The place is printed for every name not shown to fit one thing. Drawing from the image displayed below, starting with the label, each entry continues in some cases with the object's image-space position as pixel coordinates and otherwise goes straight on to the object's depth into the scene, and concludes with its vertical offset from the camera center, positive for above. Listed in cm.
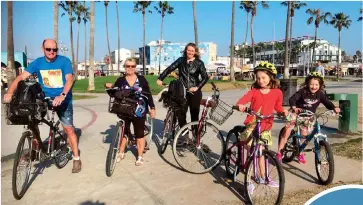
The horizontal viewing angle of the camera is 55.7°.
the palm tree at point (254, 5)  6003 +1275
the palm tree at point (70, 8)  5747 +1175
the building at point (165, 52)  12244 +930
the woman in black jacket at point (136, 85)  503 -13
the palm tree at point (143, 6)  6450 +1345
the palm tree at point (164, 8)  7050 +1444
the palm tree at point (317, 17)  5966 +1071
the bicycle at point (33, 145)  400 -89
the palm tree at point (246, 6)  6077 +1279
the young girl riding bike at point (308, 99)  497 -32
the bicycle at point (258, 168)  355 -97
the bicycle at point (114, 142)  468 -90
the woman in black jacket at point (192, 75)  567 +4
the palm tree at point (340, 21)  6425 +1069
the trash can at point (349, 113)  724 -78
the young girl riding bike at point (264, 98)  407 -25
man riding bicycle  455 +1
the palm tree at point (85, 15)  6726 +1246
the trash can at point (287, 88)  1305 -40
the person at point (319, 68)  1838 +52
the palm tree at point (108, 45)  7950 +741
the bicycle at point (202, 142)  468 -93
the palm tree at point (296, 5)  5048 +1134
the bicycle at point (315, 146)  430 -96
